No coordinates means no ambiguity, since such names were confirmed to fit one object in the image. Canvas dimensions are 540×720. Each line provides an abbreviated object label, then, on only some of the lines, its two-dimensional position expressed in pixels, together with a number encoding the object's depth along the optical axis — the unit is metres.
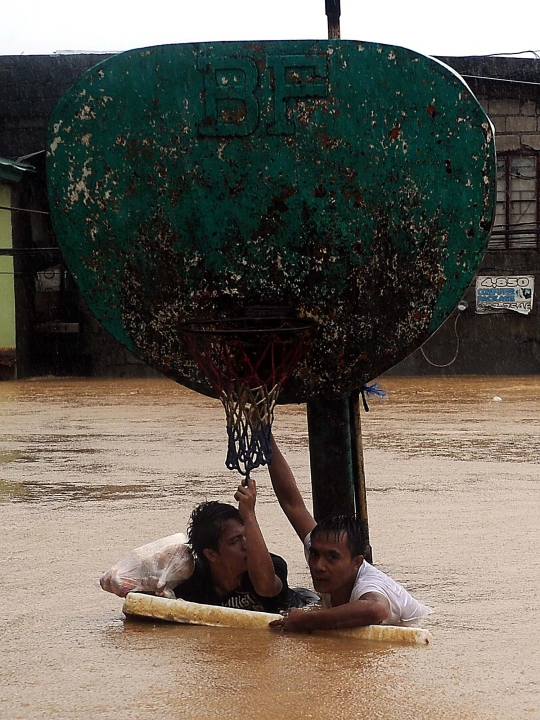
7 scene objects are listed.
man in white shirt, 7.35
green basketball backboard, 7.69
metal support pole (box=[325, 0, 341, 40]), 8.42
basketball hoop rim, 7.73
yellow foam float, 7.25
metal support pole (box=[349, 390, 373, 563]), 8.74
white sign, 44.25
